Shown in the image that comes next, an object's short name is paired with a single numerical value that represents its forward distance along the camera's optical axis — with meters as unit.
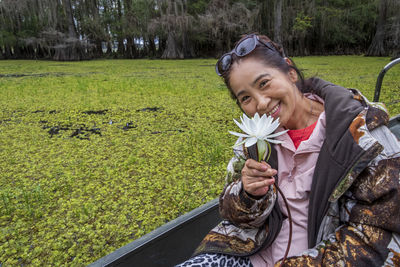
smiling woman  0.66
